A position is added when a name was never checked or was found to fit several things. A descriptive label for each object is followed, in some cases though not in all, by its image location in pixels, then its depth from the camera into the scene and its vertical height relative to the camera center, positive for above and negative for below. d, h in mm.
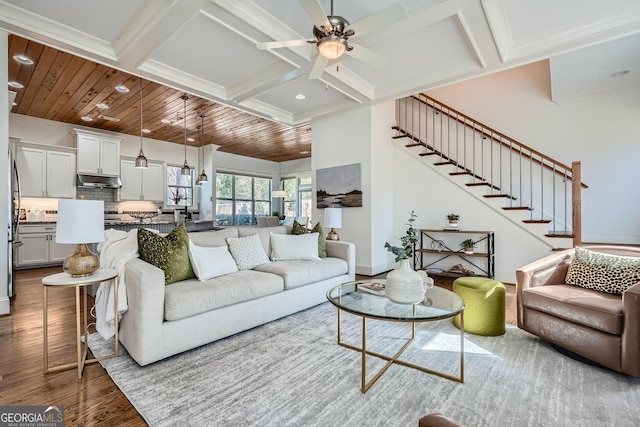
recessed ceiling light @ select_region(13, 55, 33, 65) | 3478 +1851
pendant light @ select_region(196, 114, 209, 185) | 6378 +801
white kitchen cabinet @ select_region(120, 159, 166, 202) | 6777 +745
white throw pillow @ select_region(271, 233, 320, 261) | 3582 -437
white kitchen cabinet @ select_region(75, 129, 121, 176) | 6066 +1269
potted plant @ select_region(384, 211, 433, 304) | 2096 -501
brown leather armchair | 1831 -720
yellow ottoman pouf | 2562 -855
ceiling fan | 2219 +1503
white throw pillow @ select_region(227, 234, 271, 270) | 3135 -435
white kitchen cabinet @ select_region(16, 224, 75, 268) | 5398 -672
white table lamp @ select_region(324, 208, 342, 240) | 4436 -87
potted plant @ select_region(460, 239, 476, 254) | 4621 -532
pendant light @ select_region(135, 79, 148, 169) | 4744 +822
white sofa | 2023 -748
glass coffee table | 1779 -641
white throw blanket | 2186 -451
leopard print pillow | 2250 -482
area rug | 1552 -1078
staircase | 4305 +699
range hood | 6117 +676
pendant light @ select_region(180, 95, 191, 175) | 4734 +1846
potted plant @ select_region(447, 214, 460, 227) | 4801 -112
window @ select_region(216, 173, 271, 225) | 8883 +454
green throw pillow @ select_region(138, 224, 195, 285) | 2398 -343
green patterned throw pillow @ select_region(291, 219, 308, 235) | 3926 -225
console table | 4582 -650
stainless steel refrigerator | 3297 -44
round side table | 1915 -487
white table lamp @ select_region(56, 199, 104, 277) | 1938 -115
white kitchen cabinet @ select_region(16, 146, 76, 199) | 5508 +794
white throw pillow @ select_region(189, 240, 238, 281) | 2631 -462
